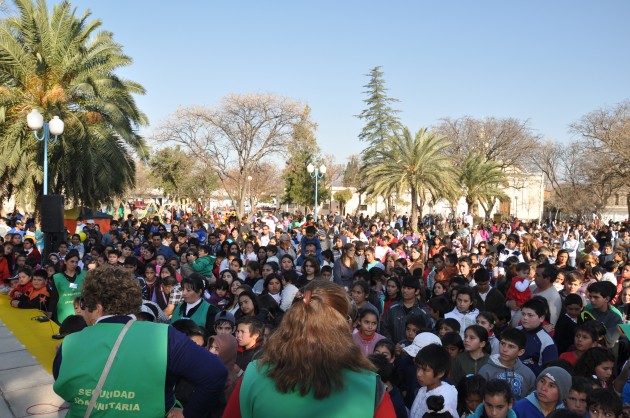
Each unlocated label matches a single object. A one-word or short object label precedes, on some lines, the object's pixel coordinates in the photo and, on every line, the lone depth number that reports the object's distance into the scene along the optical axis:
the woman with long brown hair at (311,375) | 1.98
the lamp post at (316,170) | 23.78
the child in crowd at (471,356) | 5.00
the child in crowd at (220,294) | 8.05
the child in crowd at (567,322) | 6.05
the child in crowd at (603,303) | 6.00
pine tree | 49.22
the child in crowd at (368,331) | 5.44
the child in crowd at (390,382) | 4.18
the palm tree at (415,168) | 26.30
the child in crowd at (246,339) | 4.76
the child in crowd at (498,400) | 3.74
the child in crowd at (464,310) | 6.50
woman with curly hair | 2.56
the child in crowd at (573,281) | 7.25
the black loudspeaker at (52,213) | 11.44
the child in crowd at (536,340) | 5.26
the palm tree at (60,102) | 18.14
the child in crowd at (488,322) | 5.77
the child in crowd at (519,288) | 7.93
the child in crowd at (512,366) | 4.60
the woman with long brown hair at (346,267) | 9.90
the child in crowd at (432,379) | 4.22
